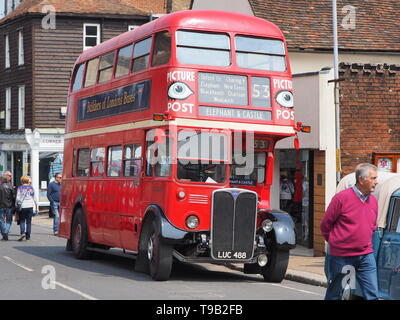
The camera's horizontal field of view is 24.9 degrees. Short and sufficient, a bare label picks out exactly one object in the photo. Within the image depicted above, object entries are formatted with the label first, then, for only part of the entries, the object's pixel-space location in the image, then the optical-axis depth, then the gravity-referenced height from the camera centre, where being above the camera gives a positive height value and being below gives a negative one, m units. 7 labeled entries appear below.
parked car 11.31 -0.78
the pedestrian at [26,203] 25.12 -0.62
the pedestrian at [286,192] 24.91 -0.33
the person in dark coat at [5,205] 26.09 -0.69
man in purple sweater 9.84 -0.60
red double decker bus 15.54 +0.72
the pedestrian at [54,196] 28.34 -0.48
